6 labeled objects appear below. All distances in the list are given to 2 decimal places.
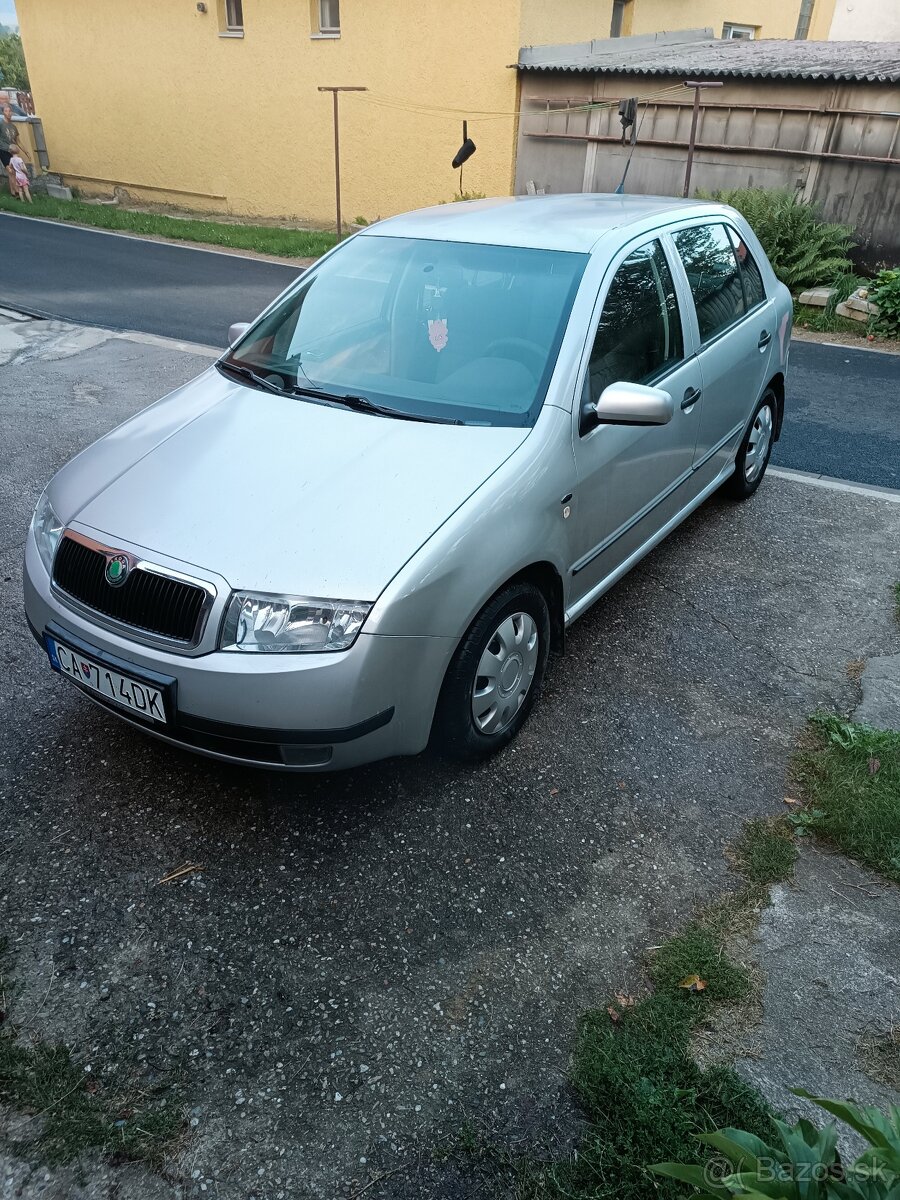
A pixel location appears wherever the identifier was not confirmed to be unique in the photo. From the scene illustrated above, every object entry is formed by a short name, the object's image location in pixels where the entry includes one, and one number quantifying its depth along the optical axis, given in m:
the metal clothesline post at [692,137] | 12.66
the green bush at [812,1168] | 1.27
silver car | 2.61
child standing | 21.31
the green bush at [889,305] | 10.59
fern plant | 11.81
